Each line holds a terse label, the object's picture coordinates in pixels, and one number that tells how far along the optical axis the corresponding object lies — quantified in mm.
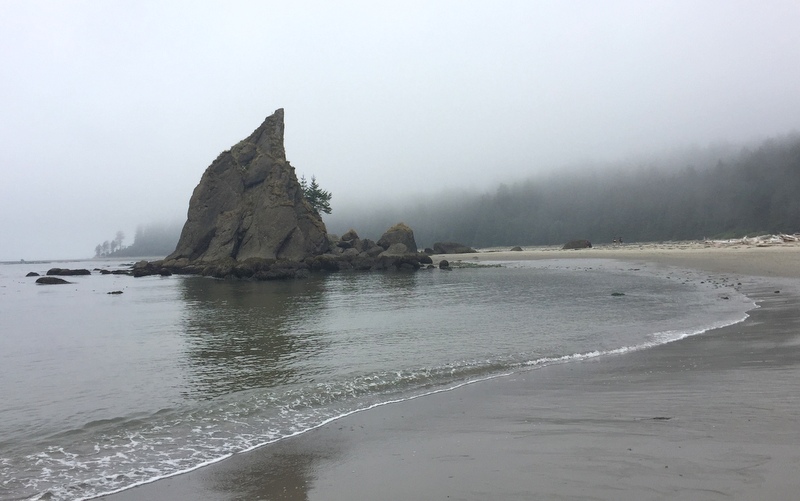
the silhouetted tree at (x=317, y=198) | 74500
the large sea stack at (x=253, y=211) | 54281
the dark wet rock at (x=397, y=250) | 59312
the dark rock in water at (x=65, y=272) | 58575
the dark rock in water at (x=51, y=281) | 44944
